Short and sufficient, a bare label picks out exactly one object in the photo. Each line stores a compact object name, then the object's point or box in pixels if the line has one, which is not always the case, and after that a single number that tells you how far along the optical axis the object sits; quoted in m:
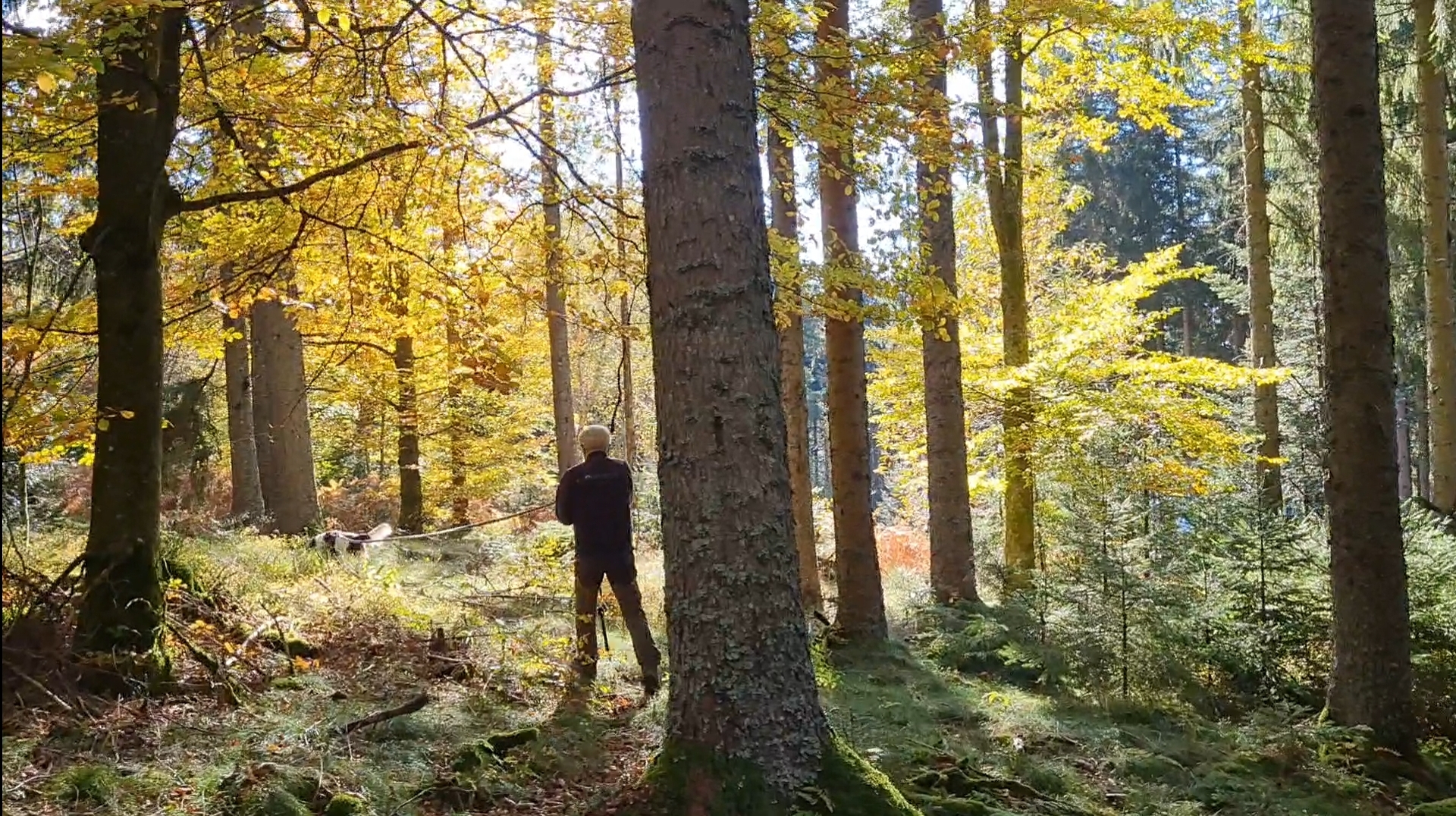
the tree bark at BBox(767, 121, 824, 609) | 9.95
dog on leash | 10.19
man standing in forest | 6.76
